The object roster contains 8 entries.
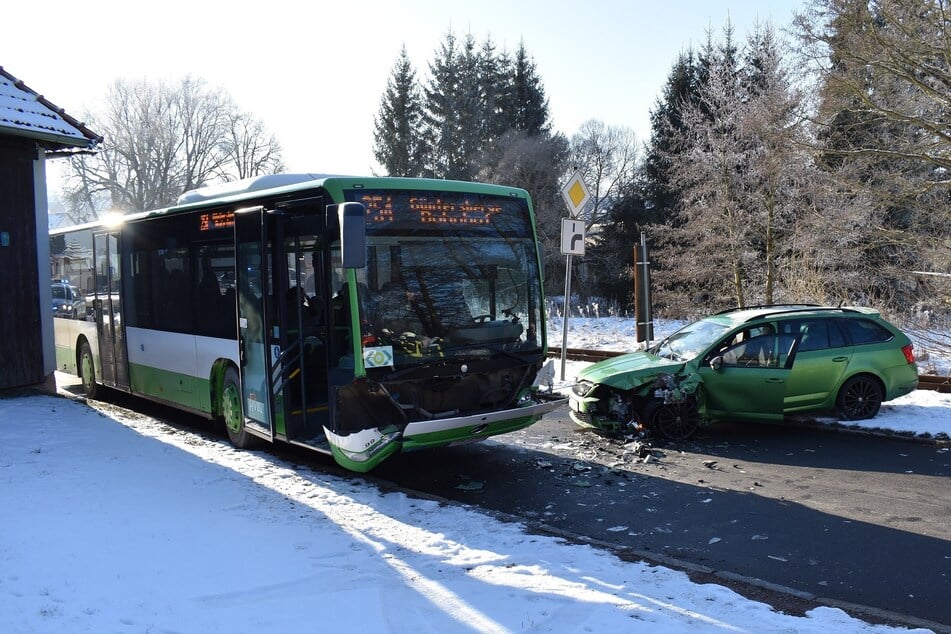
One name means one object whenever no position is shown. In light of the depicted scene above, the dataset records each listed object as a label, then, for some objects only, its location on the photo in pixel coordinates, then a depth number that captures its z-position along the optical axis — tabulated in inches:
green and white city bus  297.4
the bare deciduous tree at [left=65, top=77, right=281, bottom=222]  2263.8
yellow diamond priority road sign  553.3
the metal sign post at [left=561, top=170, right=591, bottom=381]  546.9
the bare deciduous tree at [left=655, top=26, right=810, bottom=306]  861.8
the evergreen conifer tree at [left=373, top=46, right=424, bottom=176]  2046.0
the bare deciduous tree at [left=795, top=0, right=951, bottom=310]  543.5
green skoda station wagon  396.5
